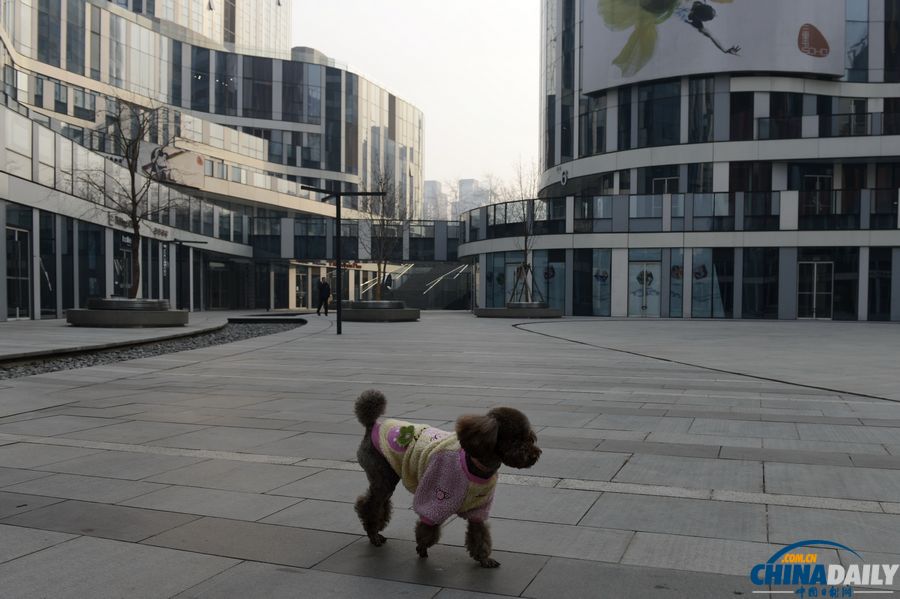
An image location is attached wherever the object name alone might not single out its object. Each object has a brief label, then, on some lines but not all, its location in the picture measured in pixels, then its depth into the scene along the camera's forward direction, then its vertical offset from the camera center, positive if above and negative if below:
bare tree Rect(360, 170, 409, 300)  48.97 +3.55
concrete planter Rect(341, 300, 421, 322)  33.56 -1.33
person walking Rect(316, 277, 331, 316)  41.28 -0.56
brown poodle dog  3.35 -0.87
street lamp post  23.36 +1.22
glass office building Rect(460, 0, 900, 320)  39.16 +6.16
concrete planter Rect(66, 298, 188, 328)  24.97 -1.12
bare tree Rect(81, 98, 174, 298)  26.25 +4.75
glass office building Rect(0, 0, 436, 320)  30.02 +10.06
